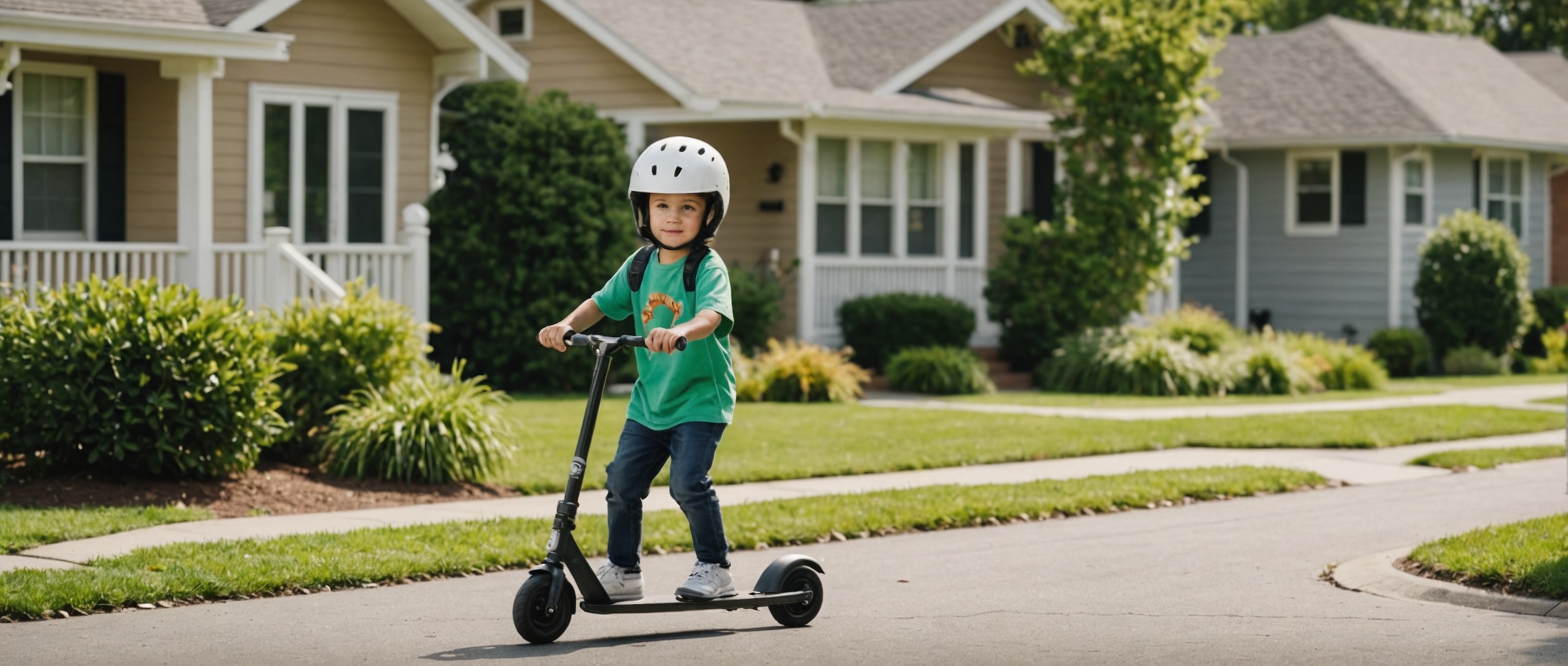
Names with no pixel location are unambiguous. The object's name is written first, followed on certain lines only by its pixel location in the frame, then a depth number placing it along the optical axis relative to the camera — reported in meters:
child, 6.94
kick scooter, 6.80
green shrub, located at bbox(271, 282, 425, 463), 12.70
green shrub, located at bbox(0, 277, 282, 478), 10.97
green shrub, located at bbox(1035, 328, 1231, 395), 21.84
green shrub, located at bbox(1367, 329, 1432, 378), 27.41
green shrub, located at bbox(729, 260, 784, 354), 21.34
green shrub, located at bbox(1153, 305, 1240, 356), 23.16
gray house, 29.16
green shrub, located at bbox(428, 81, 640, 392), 19.67
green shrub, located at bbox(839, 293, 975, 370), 22.62
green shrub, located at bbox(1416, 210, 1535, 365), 27.66
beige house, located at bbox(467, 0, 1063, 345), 22.86
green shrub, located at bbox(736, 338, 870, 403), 19.67
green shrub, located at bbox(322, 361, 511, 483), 11.95
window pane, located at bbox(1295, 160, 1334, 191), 30.05
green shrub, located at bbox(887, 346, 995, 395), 21.30
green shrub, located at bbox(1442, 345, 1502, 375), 27.50
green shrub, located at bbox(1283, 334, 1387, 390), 23.30
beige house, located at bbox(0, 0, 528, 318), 15.89
